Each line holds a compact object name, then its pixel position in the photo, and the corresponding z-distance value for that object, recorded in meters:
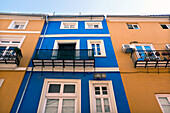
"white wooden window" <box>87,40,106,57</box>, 8.62
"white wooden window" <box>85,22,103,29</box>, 11.75
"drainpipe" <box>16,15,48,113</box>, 5.55
